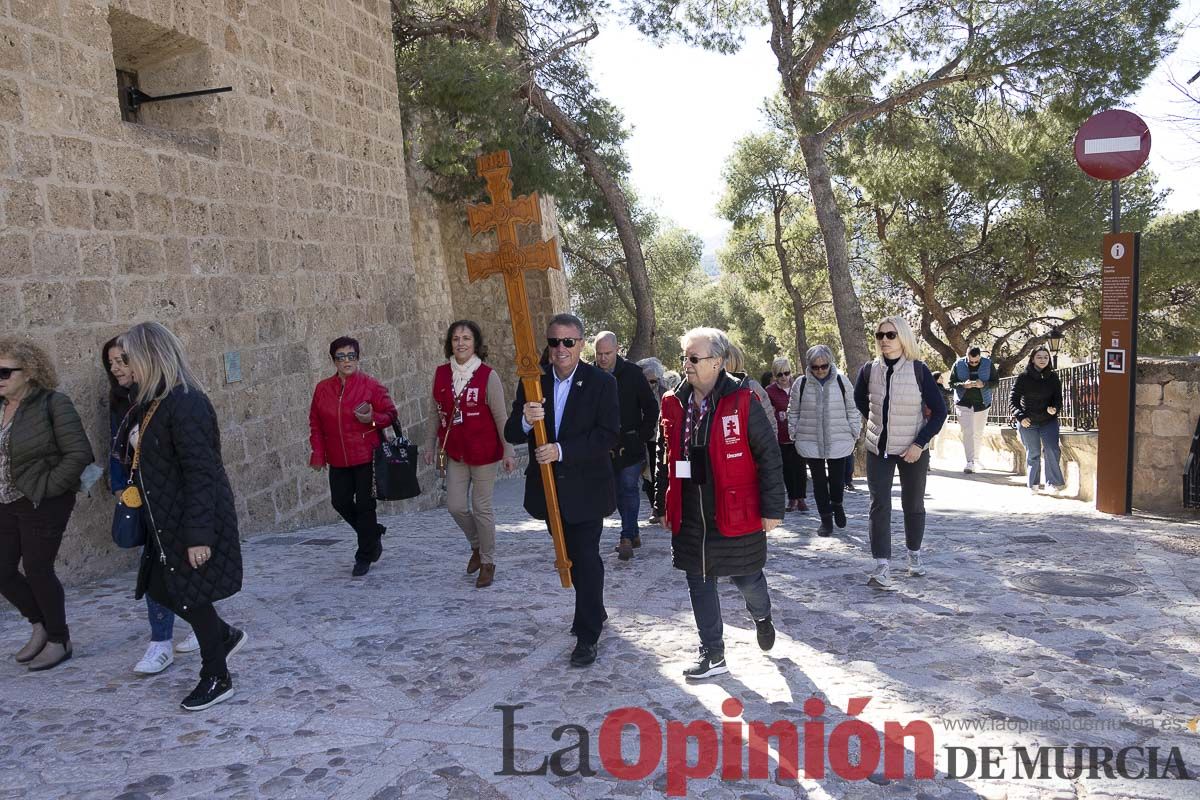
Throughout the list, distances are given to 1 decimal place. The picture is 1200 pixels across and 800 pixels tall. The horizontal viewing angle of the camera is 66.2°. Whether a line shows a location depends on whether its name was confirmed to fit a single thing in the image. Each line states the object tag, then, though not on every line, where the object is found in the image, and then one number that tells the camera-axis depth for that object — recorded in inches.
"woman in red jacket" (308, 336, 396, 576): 231.3
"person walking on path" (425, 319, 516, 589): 224.1
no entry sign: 292.2
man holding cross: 174.1
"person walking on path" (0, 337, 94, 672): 163.9
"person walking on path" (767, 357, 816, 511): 315.6
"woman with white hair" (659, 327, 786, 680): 156.5
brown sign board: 295.4
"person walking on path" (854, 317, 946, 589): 216.8
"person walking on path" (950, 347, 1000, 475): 450.0
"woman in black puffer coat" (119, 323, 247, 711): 147.4
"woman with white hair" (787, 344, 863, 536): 282.5
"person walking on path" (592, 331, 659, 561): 249.1
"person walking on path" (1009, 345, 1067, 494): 355.3
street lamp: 433.1
